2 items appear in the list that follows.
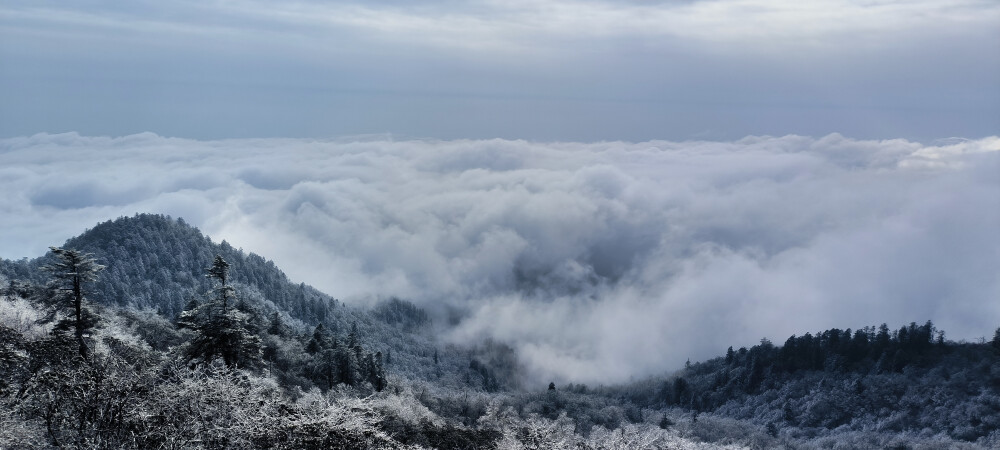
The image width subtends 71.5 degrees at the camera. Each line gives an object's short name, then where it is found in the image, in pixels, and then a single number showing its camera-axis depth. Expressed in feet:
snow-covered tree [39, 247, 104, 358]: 151.84
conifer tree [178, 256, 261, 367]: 163.94
